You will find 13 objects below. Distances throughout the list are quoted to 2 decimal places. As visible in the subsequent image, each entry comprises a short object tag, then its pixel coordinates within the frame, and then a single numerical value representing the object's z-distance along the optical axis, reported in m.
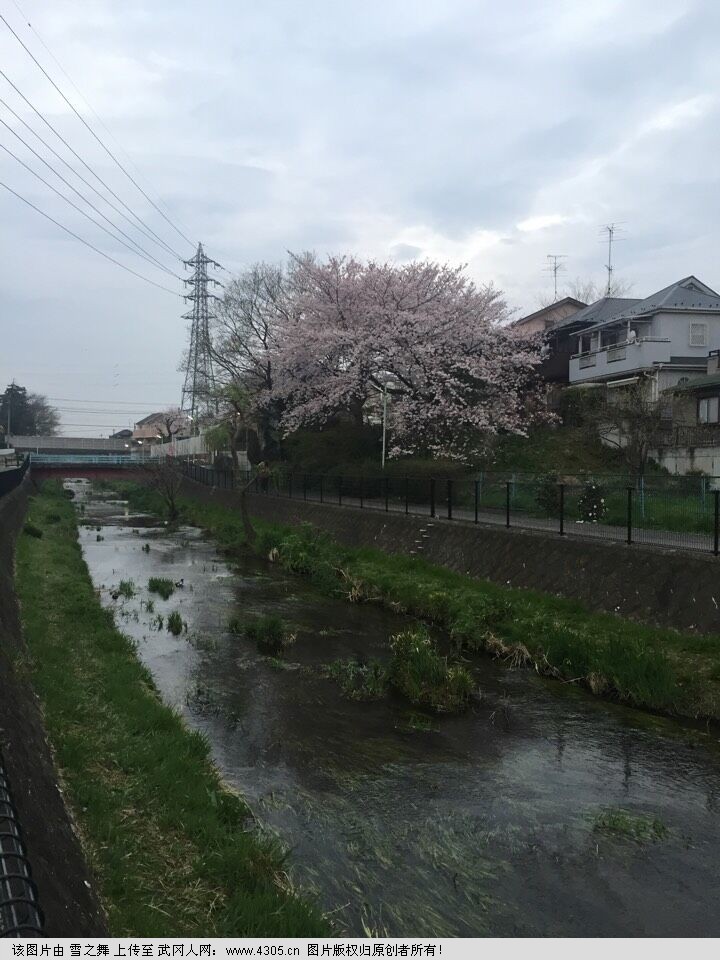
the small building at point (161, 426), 76.00
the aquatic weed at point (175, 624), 13.26
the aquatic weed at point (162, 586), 16.61
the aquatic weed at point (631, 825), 6.33
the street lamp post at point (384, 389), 26.98
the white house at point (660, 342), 29.39
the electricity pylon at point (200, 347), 41.47
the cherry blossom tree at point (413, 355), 27.70
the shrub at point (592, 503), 15.09
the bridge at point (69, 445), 94.56
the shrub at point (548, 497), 16.13
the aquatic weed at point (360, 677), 9.87
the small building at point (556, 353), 35.68
